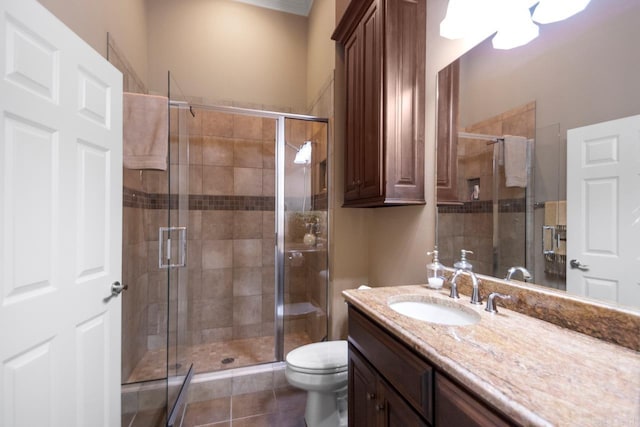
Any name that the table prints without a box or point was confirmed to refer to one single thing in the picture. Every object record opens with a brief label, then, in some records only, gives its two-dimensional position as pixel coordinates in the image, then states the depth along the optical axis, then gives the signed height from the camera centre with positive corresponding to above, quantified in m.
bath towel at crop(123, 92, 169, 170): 1.62 +0.48
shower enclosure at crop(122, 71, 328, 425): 1.92 -0.32
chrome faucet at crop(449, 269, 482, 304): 1.13 -0.31
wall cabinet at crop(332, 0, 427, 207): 1.46 +0.63
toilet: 1.53 -0.95
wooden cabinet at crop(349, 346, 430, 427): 0.85 -0.69
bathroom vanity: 0.51 -0.36
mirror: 0.81 +0.36
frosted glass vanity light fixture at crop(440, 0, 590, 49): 0.94 +0.79
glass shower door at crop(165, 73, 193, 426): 1.74 -0.29
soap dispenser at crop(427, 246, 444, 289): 1.36 -0.30
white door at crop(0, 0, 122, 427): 0.86 -0.04
